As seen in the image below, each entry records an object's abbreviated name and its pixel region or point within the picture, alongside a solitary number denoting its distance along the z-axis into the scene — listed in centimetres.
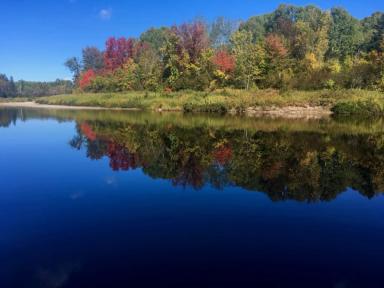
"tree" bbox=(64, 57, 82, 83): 10054
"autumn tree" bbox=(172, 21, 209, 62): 5691
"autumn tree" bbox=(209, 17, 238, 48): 8588
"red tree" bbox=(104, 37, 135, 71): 7575
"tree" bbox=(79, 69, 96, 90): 7654
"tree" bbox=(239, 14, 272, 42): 9146
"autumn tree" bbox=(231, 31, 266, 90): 4762
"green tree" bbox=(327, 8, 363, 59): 6191
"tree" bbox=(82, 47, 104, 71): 9881
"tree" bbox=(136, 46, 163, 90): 5744
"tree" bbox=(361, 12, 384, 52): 5502
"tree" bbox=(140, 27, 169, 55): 10200
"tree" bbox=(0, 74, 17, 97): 10731
